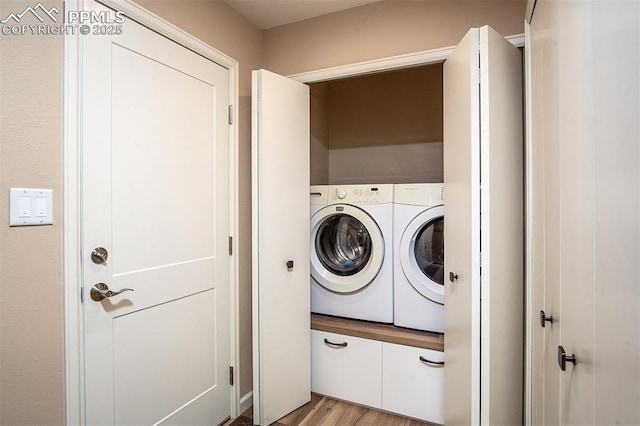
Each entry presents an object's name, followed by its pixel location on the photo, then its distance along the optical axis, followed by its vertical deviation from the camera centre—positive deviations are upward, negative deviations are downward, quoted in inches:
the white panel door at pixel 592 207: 20.7 +0.2
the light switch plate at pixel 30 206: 40.3 +0.5
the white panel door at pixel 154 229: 50.1 -3.5
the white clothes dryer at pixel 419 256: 74.4 -11.2
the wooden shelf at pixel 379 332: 72.5 -29.3
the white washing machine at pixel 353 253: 79.4 -11.6
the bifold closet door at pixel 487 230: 52.4 -3.5
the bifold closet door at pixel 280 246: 70.0 -8.5
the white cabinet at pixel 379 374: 72.1 -39.5
